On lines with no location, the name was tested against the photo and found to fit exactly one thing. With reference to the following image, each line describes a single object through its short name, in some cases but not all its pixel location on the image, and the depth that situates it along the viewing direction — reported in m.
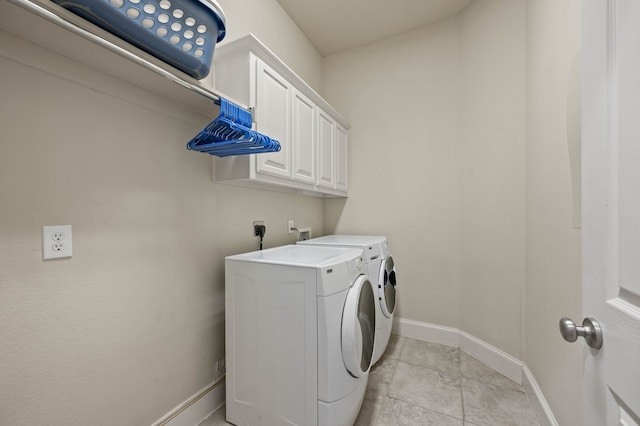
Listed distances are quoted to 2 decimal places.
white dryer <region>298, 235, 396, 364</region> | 1.87
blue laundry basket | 0.78
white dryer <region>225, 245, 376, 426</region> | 1.19
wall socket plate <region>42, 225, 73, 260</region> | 0.91
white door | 0.46
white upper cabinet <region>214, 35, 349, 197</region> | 1.46
